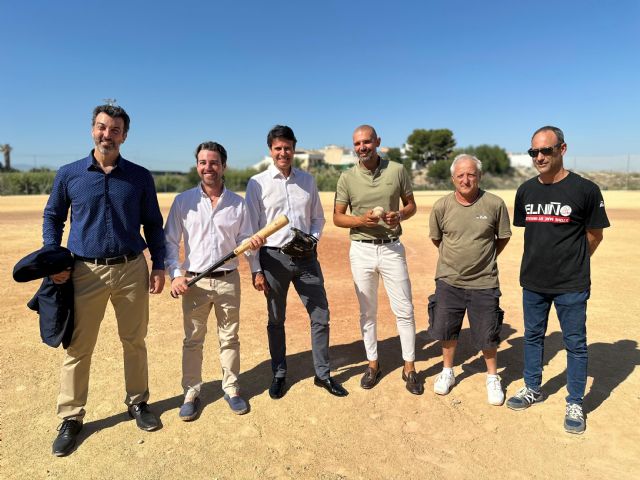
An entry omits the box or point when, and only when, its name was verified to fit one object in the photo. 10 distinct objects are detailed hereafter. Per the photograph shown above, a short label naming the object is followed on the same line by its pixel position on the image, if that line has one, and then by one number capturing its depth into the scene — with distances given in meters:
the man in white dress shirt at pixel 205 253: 3.48
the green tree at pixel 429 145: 68.31
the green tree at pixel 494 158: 63.41
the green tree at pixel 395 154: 67.62
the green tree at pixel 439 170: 56.25
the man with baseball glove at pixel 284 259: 3.78
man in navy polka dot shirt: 3.10
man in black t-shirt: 3.38
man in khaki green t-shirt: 3.73
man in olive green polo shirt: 3.93
